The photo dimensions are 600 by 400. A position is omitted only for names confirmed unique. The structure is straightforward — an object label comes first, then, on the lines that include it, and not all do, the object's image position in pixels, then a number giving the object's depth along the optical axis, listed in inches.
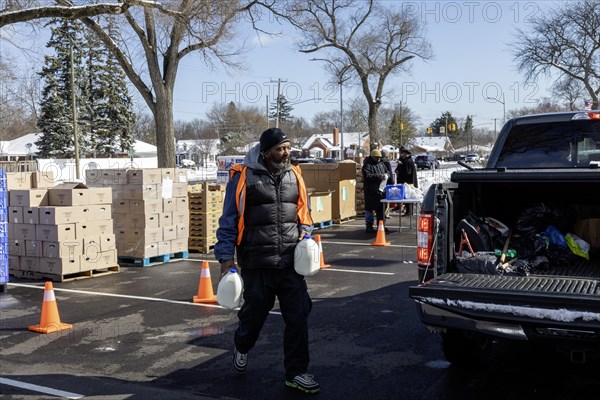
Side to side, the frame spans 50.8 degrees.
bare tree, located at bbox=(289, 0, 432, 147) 1378.0
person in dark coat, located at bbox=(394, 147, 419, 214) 670.3
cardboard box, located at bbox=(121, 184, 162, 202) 446.9
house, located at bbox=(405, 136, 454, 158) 4476.4
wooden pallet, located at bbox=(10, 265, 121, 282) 397.7
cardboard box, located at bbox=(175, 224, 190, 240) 476.4
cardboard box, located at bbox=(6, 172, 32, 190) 426.3
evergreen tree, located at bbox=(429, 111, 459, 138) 5005.4
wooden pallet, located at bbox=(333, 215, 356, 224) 685.9
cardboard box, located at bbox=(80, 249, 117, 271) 404.2
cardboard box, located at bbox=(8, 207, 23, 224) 407.5
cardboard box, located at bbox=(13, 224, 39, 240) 401.1
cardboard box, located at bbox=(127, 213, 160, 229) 446.6
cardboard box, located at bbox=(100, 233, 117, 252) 415.5
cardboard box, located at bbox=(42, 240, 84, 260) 390.6
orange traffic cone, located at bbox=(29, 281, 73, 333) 279.4
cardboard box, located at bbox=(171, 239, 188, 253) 473.4
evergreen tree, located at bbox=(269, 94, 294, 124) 4790.8
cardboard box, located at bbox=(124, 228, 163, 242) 448.8
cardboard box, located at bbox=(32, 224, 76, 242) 389.1
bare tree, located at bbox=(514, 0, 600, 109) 1218.0
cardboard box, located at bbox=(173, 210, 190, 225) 472.1
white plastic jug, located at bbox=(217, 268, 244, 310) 196.9
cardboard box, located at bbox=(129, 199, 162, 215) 446.0
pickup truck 161.8
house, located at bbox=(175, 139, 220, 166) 3591.8
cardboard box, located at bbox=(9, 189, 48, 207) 402.6
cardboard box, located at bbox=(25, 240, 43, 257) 399.5
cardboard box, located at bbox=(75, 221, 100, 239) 399.2
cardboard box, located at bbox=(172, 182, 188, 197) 471.1
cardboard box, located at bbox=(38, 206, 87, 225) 387.5
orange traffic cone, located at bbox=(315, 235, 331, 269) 436.9
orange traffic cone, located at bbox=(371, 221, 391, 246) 529.0
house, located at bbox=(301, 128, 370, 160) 3698.3
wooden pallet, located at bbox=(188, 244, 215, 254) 507.8
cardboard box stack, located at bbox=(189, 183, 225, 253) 505.4
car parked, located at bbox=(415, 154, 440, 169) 2559.1
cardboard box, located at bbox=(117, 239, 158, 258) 449.1
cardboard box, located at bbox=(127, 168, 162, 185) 448.1
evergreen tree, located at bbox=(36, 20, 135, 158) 2068.2
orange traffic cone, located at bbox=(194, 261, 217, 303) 332.8
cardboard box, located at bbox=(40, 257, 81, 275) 391.5
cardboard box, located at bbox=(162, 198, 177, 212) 462.6
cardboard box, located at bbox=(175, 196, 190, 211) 473.2
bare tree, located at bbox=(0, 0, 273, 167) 778.8
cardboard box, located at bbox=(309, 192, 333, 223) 633.0
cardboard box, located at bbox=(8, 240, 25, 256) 408.8
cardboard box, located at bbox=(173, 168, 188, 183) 474.0
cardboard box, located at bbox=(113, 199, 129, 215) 453.1
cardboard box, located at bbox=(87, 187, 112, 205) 409.1
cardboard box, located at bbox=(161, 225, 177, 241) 464.1
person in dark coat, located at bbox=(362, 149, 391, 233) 588.4
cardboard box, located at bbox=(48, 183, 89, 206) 398.3
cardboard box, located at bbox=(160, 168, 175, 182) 463.1
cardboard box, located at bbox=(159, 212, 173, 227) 460.4
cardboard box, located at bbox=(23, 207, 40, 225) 396.8
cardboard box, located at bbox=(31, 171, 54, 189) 435.8
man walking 199.6
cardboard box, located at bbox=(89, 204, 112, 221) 410.9
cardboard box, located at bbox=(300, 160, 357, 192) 677.3
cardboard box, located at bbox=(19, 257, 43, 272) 401.7
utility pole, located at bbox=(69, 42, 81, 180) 1649.9
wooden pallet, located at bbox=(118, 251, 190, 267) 450.6
